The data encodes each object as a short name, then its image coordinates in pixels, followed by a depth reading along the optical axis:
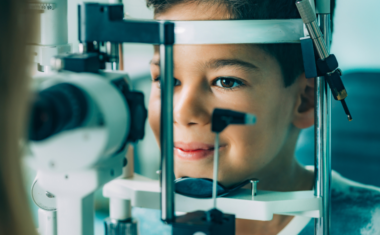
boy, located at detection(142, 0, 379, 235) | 0.76
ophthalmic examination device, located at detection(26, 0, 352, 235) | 0.46
